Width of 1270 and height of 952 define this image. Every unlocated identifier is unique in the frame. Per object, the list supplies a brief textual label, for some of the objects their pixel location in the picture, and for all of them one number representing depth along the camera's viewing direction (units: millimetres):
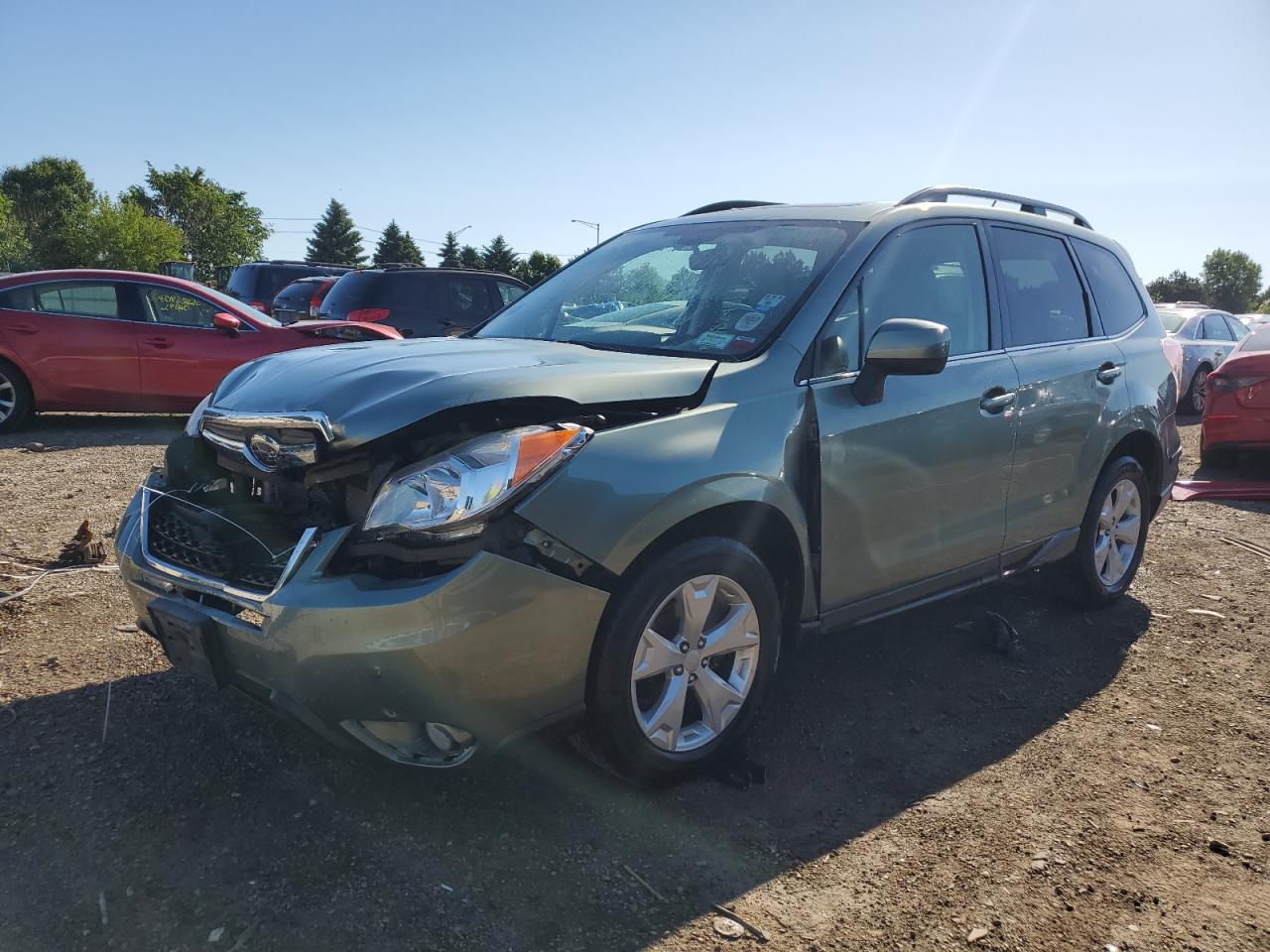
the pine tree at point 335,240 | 81938
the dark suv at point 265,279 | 18844
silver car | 13273
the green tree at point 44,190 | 86875
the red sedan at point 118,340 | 8797
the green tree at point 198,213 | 86875
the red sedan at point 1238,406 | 8180
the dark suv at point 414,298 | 12000
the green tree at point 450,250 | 69625
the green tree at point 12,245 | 67150
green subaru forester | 2473
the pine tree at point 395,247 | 75375
